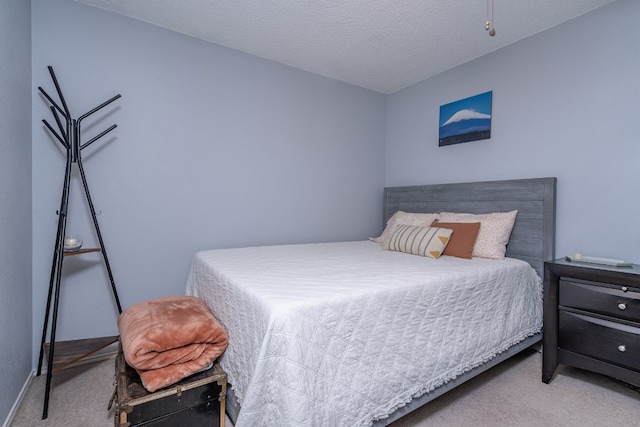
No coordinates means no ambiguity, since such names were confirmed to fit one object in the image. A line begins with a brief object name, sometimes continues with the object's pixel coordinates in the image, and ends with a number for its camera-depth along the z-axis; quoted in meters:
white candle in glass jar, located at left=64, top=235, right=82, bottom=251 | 1.87
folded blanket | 1.25
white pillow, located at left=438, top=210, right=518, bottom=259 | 2.33
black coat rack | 1.71
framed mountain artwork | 2.74
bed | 1.13
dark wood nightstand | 1.67
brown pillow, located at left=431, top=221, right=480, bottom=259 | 2.30
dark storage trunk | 1.21
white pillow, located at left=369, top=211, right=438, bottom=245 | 2.81
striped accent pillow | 2.31
